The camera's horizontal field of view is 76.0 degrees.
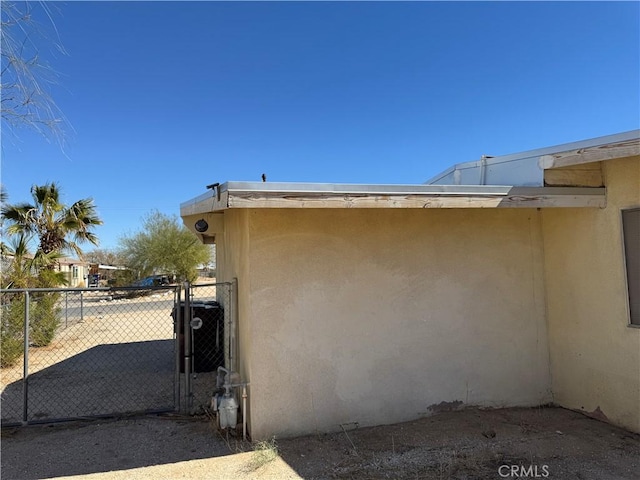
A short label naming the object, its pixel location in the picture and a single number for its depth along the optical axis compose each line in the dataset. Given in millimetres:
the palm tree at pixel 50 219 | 13383
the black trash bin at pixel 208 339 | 7082
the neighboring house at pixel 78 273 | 37009
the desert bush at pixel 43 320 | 9944
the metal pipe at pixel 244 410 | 4246
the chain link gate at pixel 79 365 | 5457
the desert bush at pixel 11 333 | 8148
